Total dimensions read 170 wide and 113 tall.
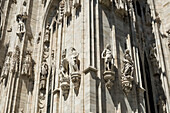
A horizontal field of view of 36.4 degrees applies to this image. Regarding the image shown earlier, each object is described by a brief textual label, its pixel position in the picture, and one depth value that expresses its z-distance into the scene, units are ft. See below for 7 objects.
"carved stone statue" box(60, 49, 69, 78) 36.17
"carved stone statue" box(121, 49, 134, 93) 35.86
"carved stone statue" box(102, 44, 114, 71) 34.83
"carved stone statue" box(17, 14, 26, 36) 52.04
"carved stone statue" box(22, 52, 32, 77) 47.75
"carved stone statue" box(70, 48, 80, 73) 34.60
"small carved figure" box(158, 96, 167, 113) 46.25
